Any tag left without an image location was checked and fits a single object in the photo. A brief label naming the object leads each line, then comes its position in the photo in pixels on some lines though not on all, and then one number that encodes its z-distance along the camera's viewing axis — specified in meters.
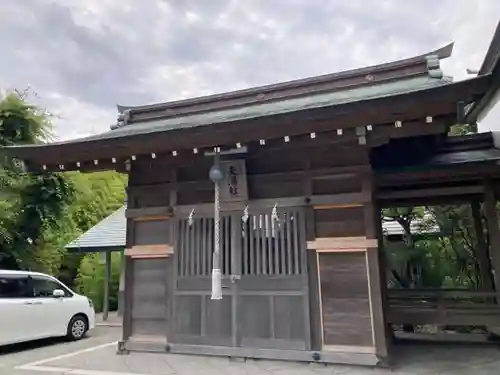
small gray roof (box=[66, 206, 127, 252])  9.88
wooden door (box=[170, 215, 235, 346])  4.61
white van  5.68
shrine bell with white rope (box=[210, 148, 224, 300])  4.11
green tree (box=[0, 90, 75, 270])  8.43
